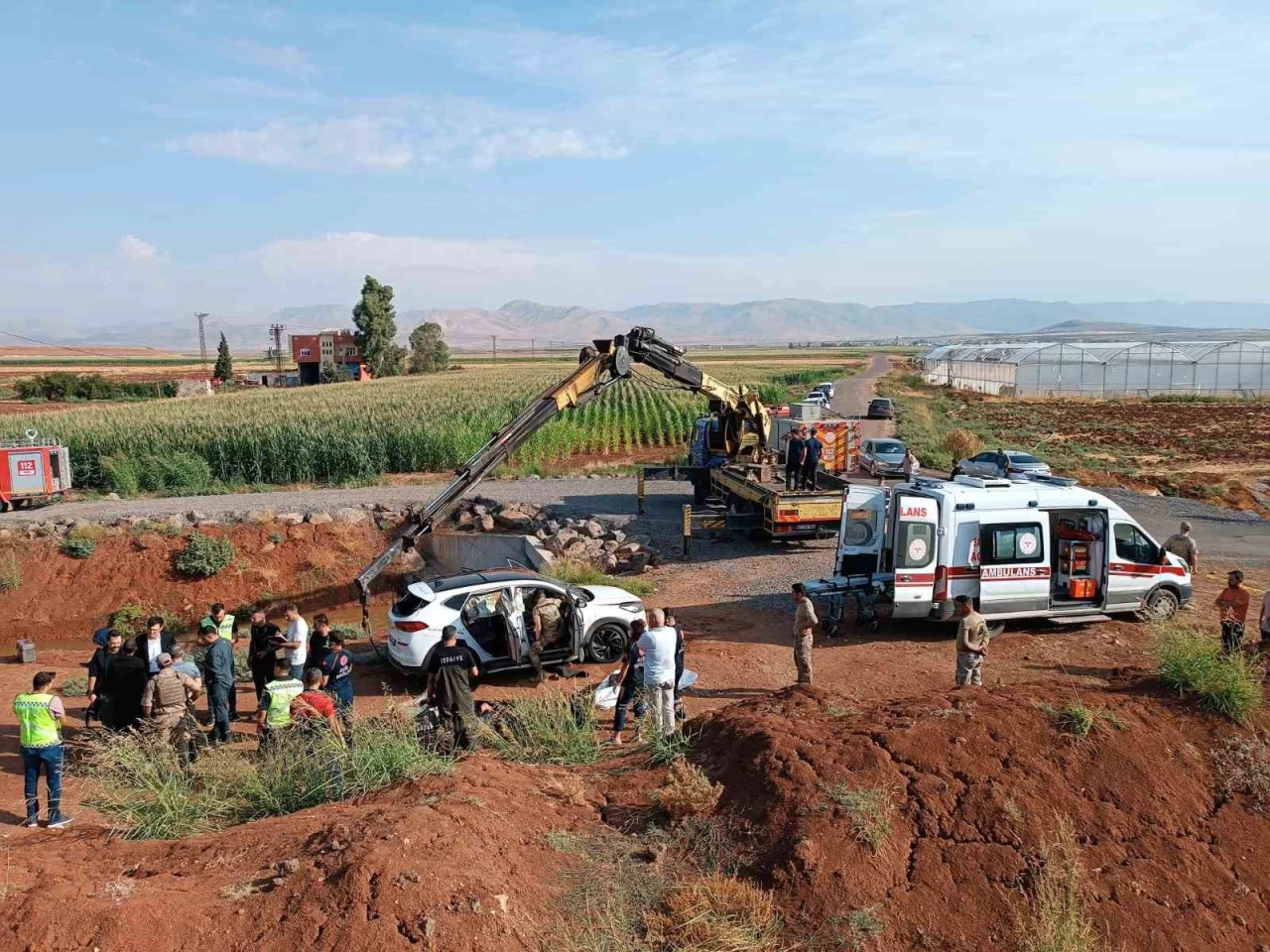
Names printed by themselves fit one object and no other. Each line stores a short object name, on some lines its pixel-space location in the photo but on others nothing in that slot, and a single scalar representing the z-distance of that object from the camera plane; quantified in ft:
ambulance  41.70
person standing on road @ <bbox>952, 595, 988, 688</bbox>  33.55
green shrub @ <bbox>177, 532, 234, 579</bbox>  67.87
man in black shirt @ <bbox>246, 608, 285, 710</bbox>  35.70
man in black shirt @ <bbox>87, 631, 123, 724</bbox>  32.42
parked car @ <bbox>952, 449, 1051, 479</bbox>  86.94
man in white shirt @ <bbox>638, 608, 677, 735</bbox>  30.48
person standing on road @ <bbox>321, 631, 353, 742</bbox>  32.53
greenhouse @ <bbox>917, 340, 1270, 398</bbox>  207.00
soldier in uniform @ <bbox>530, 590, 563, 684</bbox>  40.11
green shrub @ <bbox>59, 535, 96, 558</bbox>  69.46
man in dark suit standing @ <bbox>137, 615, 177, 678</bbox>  33.24
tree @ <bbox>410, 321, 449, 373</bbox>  273.95
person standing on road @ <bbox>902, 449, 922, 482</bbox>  75.84
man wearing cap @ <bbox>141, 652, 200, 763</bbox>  29.96
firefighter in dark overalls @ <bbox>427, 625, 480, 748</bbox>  28.89
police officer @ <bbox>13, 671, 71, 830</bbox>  27.27
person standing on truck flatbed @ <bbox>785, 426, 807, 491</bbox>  61.26
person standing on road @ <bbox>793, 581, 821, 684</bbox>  36.01
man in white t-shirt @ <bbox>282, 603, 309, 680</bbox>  36.14
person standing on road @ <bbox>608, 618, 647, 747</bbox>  31.60
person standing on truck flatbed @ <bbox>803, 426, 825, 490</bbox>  61.31
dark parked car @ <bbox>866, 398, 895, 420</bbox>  158.40
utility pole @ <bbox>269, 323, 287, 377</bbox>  299.21
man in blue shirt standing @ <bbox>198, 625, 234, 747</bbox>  33.42
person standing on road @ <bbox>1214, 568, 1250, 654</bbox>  36.72
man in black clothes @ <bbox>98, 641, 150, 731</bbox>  32.09
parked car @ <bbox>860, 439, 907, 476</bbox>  86.17
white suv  38.88
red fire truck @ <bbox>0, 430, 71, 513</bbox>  82.89
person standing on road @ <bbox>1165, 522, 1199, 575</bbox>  50.19
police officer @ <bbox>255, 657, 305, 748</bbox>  28.27
